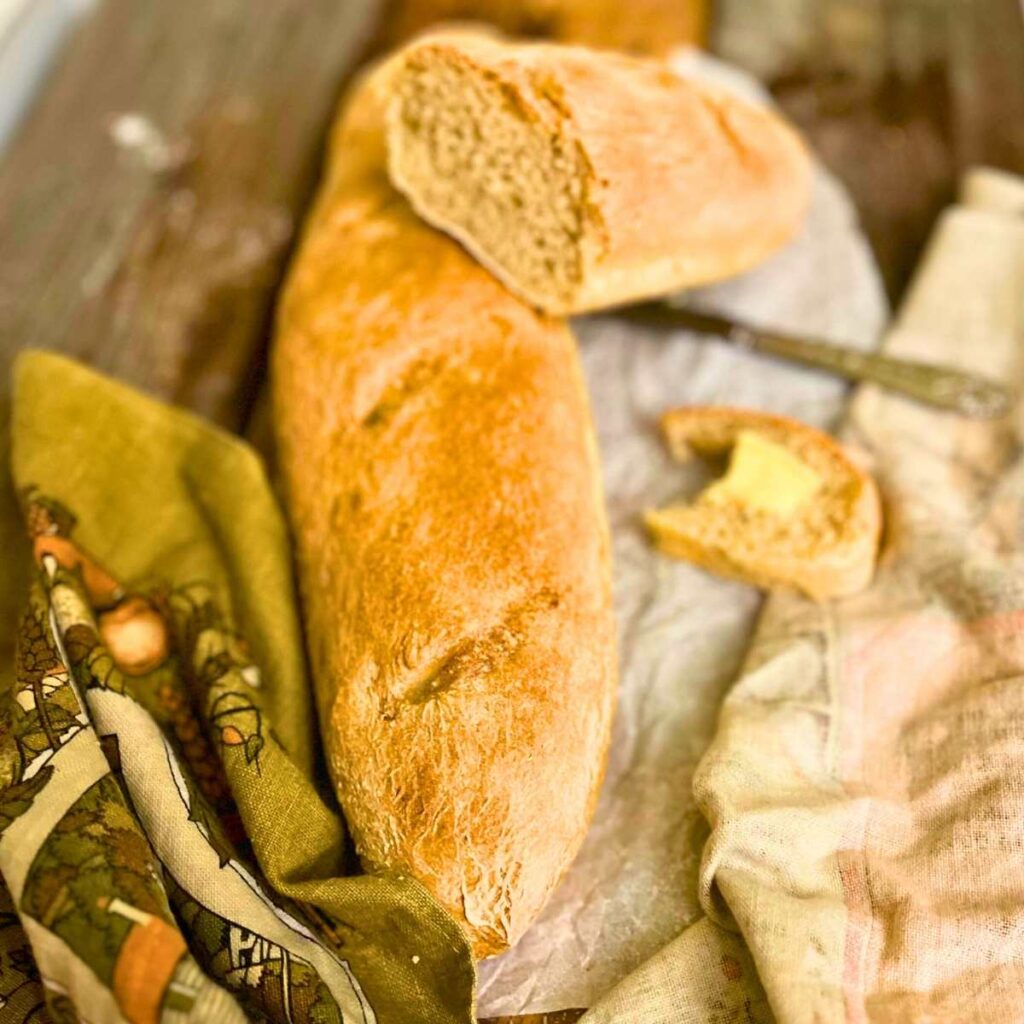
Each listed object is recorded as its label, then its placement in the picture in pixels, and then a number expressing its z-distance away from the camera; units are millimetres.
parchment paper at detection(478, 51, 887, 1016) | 472
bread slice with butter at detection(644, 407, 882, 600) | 524
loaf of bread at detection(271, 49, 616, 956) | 457
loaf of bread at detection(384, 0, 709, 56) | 693
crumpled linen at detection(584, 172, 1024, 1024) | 443
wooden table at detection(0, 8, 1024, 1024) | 613
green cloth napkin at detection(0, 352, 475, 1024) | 427
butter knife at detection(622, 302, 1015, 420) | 574
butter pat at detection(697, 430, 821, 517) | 541
